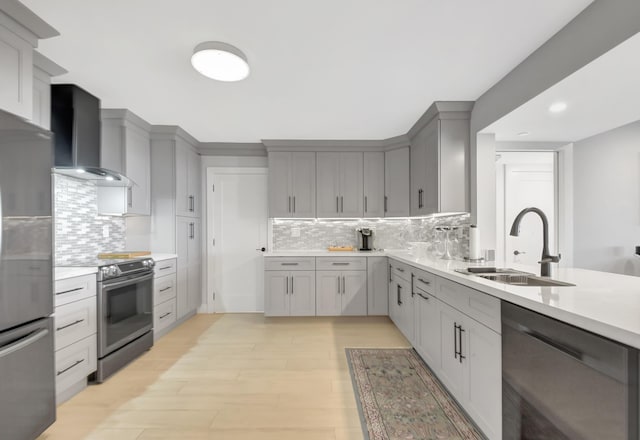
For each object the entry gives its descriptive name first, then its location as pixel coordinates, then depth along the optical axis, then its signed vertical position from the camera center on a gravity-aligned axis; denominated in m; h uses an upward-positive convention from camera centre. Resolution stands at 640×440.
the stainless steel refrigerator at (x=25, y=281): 1.41 -0.31
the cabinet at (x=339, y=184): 4.17 +0.54
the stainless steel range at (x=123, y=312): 2.39 -0.82
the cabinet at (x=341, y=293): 3.86 -0.95
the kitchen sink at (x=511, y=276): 1.72 -0.37
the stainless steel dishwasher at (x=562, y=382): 0.90 -0.60
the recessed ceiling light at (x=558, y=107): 2.10 +0.86
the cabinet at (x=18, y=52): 1.61 +1.00
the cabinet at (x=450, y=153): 2.91 +0.70
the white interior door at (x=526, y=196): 3.52 +0.31
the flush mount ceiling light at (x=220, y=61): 1.91 +1.11
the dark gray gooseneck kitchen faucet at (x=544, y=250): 1.78 -0.18
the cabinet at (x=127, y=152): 3.08 +0.77
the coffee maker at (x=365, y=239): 4.29 -0.26
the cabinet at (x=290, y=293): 3.87 -0.95
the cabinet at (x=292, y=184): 4.12 +0.54
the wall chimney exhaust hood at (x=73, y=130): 2.45 +0.79
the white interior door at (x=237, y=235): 4.38 -0.20
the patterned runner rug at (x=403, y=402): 1.77 -1.28
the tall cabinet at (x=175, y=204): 3.63 +0.23
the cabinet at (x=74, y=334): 2.03 -0.83
